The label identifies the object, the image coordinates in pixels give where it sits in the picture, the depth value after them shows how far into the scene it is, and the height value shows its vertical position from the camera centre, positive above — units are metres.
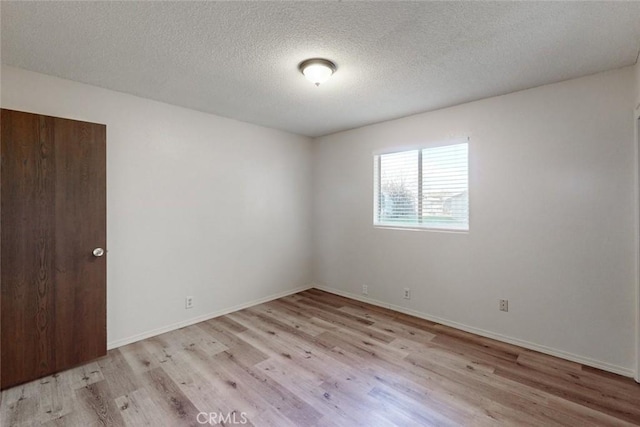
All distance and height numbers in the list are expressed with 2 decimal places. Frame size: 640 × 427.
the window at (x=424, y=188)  3.29 +0.29
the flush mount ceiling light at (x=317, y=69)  2.24 +1.14
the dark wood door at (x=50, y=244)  2.19 -0.28
